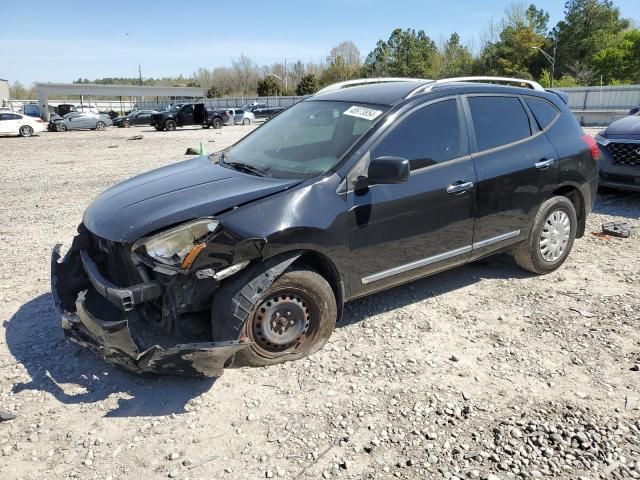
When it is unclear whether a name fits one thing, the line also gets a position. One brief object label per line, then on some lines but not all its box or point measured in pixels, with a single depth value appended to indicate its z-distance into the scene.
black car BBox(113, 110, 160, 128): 37.59
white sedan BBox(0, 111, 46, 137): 26.44
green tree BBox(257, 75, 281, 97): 81.29
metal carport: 47.18
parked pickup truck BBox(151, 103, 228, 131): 30.62
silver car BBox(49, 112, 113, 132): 32.16
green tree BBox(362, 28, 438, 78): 83.62
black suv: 3.03
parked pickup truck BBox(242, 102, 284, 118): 43.19
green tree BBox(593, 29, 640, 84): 55.84
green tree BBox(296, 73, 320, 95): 77.18
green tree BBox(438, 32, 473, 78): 77.56
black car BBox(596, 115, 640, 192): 7.14
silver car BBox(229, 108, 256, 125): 35.77
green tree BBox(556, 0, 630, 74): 63.91
